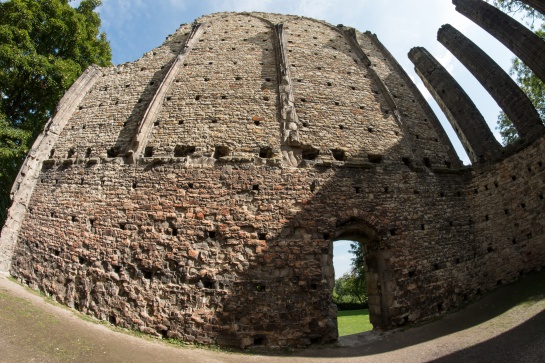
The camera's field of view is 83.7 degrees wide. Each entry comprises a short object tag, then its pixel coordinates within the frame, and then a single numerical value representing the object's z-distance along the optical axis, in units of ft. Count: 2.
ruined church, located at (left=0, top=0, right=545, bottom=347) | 23.71
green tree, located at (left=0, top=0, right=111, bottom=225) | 36.47
